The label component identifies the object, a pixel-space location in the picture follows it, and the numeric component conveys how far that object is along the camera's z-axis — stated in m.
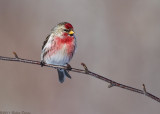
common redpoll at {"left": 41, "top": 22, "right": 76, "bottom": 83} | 6.54
